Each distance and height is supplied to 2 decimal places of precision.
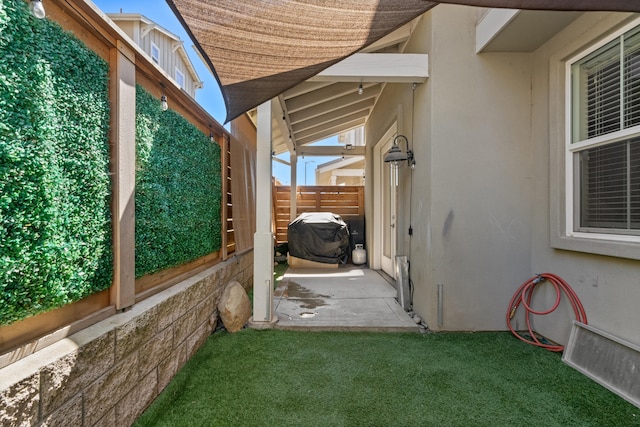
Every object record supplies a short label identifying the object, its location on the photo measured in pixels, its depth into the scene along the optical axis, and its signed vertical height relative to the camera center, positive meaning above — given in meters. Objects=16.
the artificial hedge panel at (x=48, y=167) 1.20 +0.21
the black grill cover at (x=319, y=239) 6.92 -0.64
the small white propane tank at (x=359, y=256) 7.32 -1.09
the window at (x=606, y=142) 2.35 +0.60
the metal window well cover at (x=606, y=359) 2.13 -1.16
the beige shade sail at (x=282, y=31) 1.61 +1.05
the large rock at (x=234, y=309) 3.32 -1.10
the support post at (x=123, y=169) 1.88 +0.27
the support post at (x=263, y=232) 3.47 -0.25
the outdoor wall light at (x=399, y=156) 3.85 +0.72
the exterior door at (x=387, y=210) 5.66 +0.03
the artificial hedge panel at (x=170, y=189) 2.24 +0.21
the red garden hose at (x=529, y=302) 2.70 -0.90
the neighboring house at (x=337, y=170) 11.98 +1.83
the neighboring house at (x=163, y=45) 8.45 +5.37
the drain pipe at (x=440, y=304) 3.28 -1.01
